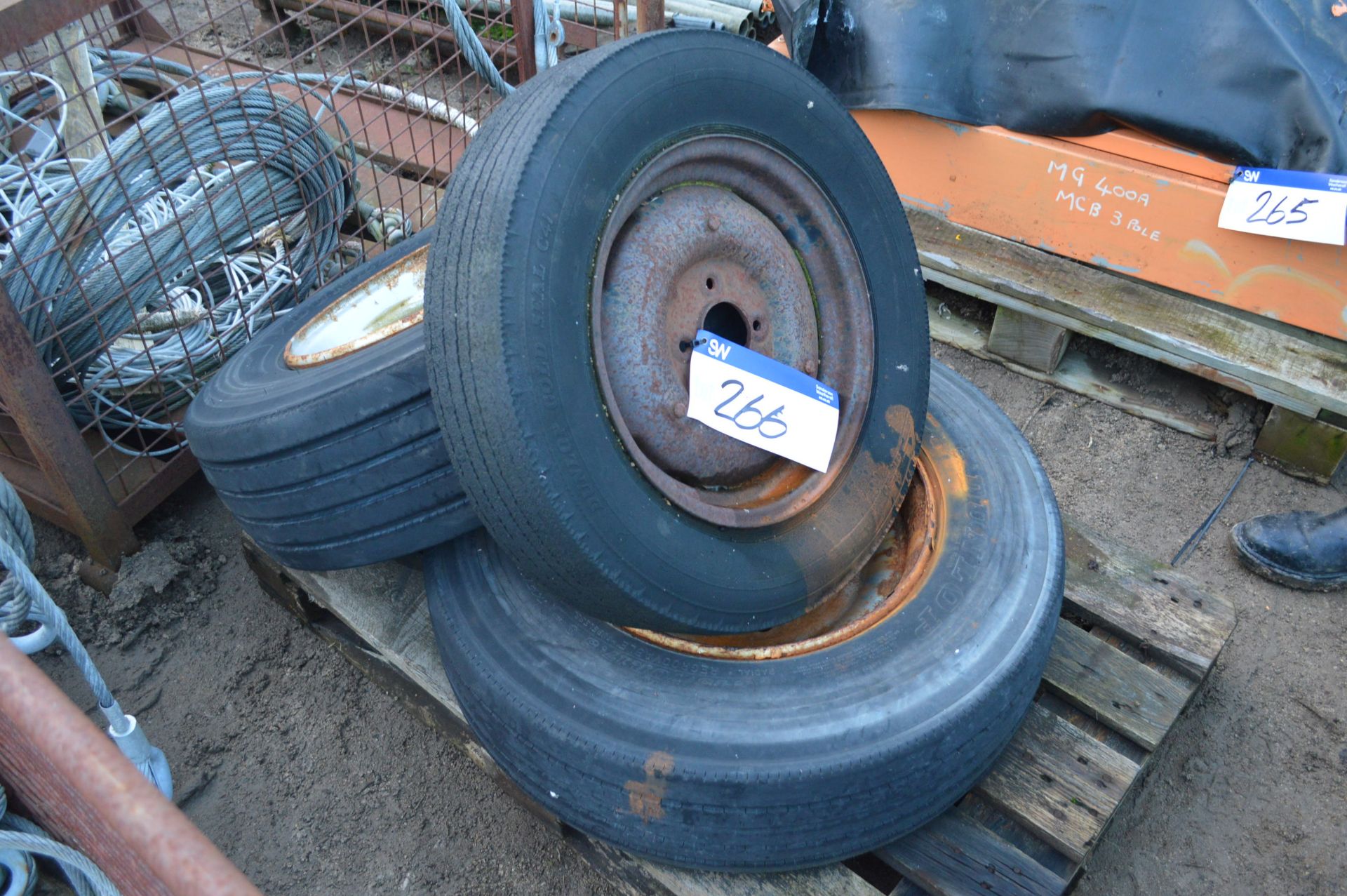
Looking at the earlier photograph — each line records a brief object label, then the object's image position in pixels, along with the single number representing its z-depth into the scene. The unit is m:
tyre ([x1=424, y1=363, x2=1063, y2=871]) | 1.56
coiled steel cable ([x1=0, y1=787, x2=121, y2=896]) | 1.34
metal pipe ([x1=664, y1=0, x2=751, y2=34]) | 4.23
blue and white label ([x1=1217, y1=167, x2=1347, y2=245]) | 2.52
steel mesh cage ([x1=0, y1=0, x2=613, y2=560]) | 2.45
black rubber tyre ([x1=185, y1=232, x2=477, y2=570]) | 1.68
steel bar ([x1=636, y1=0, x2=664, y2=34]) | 2.69
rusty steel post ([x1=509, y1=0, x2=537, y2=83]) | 3.08
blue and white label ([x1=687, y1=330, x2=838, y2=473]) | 1.70
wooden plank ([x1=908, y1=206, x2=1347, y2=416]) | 2.71
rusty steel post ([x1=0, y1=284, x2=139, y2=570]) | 2.12
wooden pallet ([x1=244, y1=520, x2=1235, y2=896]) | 1.75
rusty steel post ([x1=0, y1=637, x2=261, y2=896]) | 0.85
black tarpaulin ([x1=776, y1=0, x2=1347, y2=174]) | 2.55
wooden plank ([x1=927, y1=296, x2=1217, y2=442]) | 3.03
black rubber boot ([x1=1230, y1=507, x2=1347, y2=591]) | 2.56
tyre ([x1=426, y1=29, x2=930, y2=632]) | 1.42
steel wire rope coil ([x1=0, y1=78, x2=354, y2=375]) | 2.45
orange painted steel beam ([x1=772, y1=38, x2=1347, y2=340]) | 2.70
